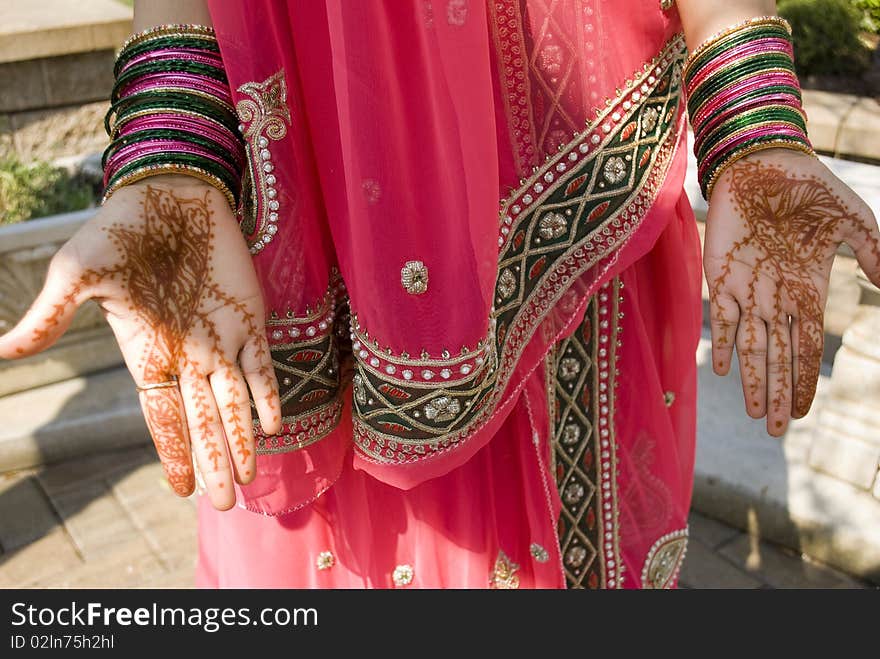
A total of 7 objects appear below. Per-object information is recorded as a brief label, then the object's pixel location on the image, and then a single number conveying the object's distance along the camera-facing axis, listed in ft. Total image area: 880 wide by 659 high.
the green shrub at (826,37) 10.91
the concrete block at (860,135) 8.98
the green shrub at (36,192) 9.30
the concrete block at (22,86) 10.66
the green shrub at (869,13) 11.59
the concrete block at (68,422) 8.08
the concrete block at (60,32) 10.39
